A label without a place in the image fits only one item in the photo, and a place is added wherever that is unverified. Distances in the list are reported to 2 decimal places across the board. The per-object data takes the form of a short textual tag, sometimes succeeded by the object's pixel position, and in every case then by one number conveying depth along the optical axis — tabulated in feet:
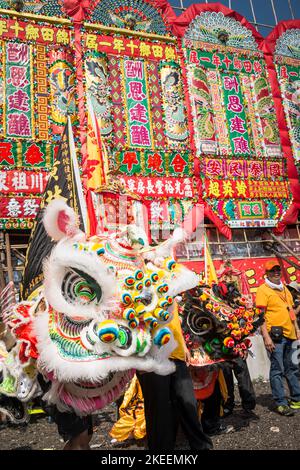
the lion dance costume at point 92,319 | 6.56
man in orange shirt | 14.44
